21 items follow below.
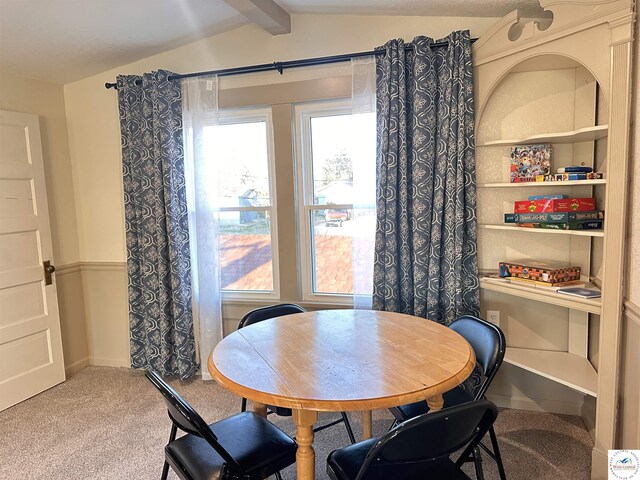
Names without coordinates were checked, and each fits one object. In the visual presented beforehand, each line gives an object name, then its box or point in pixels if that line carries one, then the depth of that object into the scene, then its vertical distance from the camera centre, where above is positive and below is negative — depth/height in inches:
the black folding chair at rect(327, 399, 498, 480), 50.5 -29.9
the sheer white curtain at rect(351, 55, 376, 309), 110.0 +4.9
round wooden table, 56.7 -24.7
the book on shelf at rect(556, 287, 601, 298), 84.5 -19.8
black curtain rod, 109.1 +37.0
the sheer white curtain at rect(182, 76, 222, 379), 122.3 -0.8
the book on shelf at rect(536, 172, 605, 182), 85.7 +3.5
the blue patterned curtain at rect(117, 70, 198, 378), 123.0 -3.5
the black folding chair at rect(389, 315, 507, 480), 74.3 -28.9
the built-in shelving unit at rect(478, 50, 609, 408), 89.1 -15.0
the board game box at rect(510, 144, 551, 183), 99.0 +7.6
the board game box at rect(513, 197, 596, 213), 90.7 -2.3
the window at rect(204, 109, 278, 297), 128.1 +0.8
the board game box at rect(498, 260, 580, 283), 93.7 -17.0
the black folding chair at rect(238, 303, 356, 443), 91.7 -25.1
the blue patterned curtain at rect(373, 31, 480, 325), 101.7 +4.6
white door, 118.5 -17.1
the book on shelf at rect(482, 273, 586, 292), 92.4 -19.6
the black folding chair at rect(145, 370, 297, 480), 58.2 -37.0
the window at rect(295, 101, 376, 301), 121.6 +1.0
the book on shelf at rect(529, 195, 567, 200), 94.7 -0.6
